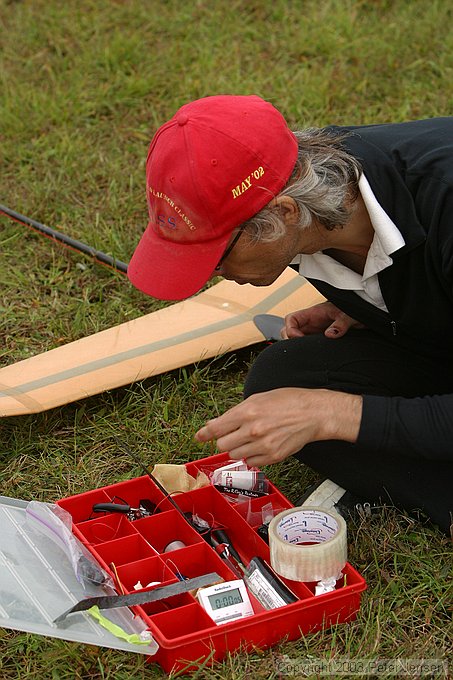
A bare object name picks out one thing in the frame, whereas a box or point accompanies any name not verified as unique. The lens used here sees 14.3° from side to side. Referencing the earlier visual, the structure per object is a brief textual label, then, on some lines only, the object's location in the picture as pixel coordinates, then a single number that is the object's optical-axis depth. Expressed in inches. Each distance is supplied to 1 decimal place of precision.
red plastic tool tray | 160.0
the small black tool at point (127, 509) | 186.1
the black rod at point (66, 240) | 281.5
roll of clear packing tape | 166.6
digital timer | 165.1
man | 157.2
